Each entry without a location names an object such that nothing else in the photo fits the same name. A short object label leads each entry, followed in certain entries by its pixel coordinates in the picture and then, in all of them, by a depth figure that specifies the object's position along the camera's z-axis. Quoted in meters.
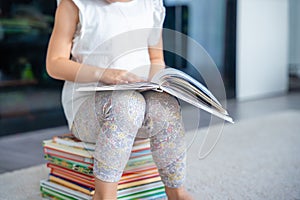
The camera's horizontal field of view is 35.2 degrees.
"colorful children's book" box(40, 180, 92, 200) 1.22
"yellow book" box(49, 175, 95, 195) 1.20
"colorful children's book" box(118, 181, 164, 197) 1.24
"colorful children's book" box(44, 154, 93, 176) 1.19
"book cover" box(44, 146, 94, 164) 1.20
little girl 1.07
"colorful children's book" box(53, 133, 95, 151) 1.17
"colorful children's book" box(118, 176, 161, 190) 1.24
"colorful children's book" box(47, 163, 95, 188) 1.20
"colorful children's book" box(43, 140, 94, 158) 1.19
